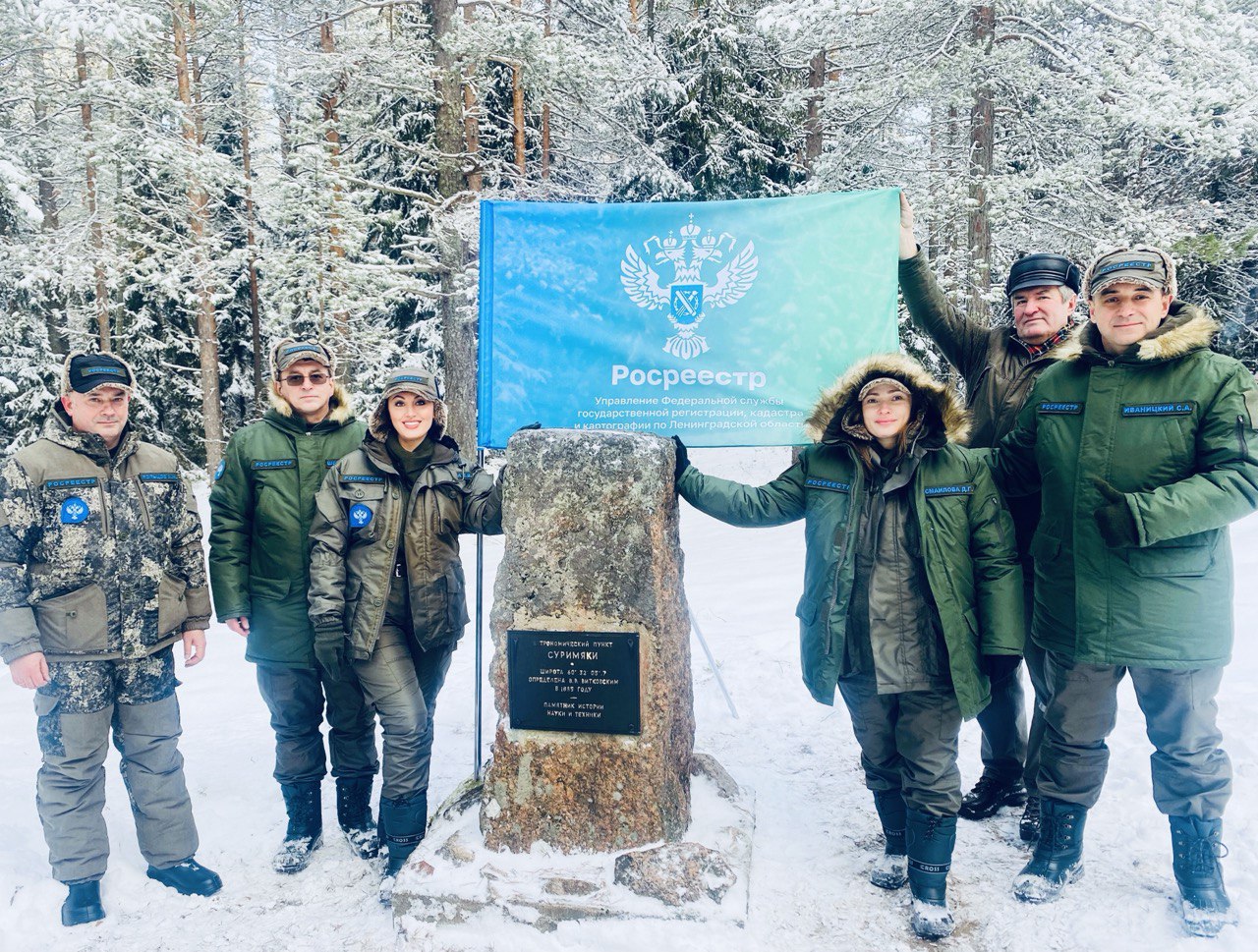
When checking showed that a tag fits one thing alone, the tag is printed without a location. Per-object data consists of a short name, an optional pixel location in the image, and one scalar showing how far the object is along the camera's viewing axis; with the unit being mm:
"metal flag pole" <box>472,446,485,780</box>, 3701
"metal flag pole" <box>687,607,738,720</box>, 4898
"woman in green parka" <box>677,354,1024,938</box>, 2996
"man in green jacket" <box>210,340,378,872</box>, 3447
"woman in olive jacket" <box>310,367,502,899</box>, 3256
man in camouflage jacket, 3078
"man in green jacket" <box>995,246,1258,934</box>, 2762
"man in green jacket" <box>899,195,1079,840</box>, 3561
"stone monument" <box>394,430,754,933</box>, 3213
